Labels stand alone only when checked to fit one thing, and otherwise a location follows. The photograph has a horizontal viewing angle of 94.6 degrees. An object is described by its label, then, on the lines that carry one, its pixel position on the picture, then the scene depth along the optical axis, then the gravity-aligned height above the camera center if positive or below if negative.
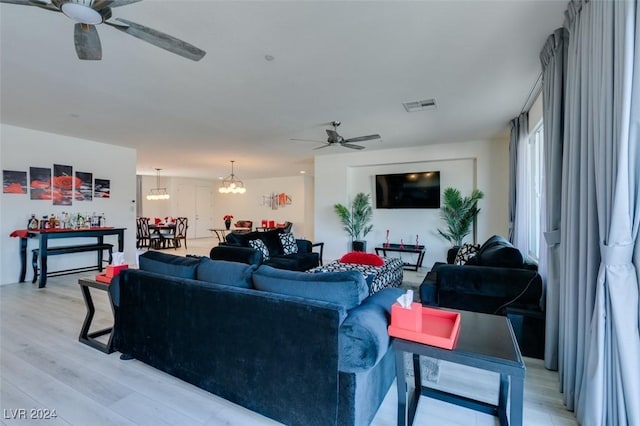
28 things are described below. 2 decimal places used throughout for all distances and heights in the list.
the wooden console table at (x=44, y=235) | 4.75 -0.45
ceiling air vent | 3.99 +1.47
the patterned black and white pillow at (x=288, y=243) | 5.60 -0.63
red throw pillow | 4.41 -0.73
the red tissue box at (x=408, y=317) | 1.54 -0.56
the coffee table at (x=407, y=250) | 6.40 -0.85
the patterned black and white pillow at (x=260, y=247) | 4.98 -0.61
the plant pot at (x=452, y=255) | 4.74 -0.71
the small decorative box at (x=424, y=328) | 1.45 -0.63
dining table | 9.55 -0.69
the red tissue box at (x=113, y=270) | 2.62 -0.53
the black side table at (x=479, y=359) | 1.33 -0.69
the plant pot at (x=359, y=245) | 7.04 -0.82
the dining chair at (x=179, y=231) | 10.00 -0.71
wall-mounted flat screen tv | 6.50 +0.47
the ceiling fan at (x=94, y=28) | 1.76 +1.21
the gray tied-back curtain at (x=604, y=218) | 1.43 -0.04
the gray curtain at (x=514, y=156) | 4.46 +0.90
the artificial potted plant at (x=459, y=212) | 6.08 -0.01
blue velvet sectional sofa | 1.56 -0.75
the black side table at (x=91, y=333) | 2.61 -1.15
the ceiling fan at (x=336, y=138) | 4.66 +1.19
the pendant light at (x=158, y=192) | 11.17 +0.74
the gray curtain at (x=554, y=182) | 2.33 +0.24
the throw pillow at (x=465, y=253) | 3.84 -0.56
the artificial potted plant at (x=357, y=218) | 7.17 -0.17
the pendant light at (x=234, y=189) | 9.20 +0.68
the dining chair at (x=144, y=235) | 9.60 -0.81
